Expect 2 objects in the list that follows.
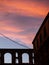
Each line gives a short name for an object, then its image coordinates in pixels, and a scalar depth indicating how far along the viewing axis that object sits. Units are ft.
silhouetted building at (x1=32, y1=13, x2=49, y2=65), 91.31
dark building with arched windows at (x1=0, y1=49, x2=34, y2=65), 135.67
